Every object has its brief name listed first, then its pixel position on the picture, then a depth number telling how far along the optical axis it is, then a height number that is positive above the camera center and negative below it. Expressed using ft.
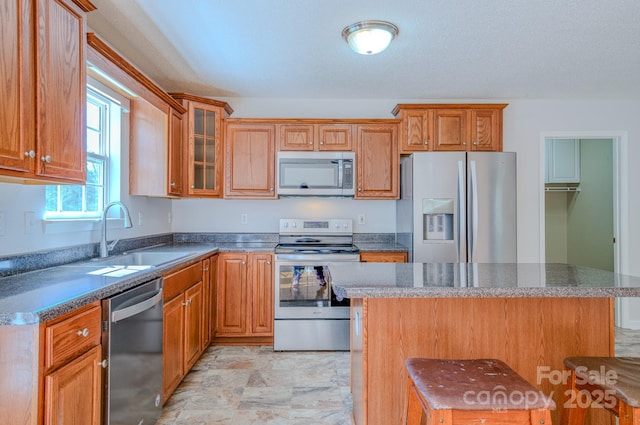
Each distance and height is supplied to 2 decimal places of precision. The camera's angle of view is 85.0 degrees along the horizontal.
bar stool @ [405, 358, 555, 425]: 3.53 -1.88
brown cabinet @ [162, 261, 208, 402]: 6.78 -2.38
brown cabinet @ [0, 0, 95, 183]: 4.18 +1.67
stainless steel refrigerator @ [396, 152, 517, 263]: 10.03 +0.23
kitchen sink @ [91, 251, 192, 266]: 7.92 -1.00
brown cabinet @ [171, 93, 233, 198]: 10.50 +2.19
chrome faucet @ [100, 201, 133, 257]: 7.26 -0.44
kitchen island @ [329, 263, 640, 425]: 5.04 -1.72
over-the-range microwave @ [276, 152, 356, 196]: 10.93 +1.34
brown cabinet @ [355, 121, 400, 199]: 11.13 +1.82
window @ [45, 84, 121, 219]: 7.15 +1.25
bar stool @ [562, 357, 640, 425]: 3.70 -1.93
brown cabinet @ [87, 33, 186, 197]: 9.20 +1.87
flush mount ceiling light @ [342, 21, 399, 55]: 7.09 +3.74
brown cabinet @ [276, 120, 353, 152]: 11.09 +2.51
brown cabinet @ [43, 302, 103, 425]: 3.80 -1.82
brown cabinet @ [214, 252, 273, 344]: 10.27 -2.39
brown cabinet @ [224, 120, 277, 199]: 11.05 +1.77
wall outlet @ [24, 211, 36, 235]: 5.85 -0.13
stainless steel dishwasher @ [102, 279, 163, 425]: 4.85 -2.18
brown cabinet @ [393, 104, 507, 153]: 11.01 +2.76
